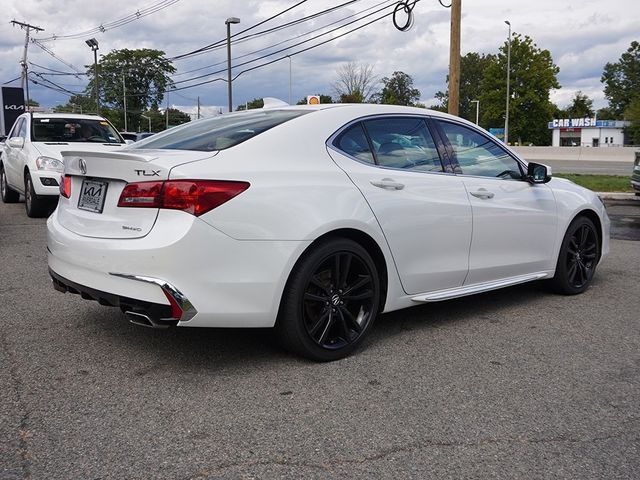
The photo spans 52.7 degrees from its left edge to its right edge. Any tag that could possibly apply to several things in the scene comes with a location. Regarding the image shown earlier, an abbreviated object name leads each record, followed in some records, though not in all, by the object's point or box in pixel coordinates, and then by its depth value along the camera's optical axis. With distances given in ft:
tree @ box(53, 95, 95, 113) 324.74
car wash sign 285.23
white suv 32.60
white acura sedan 11.17
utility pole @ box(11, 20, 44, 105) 200.36
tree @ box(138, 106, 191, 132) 328.70
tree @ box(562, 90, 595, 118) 360.69
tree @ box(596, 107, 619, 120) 363.39
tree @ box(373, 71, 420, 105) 357.41
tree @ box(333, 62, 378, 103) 165.58
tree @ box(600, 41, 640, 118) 353.31
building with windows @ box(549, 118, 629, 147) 285.23
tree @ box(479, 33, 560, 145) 226.79
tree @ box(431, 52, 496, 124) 393.50
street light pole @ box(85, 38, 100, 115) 141.96
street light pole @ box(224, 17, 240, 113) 94.43
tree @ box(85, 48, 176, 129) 293.02
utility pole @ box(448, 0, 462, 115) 51.01
